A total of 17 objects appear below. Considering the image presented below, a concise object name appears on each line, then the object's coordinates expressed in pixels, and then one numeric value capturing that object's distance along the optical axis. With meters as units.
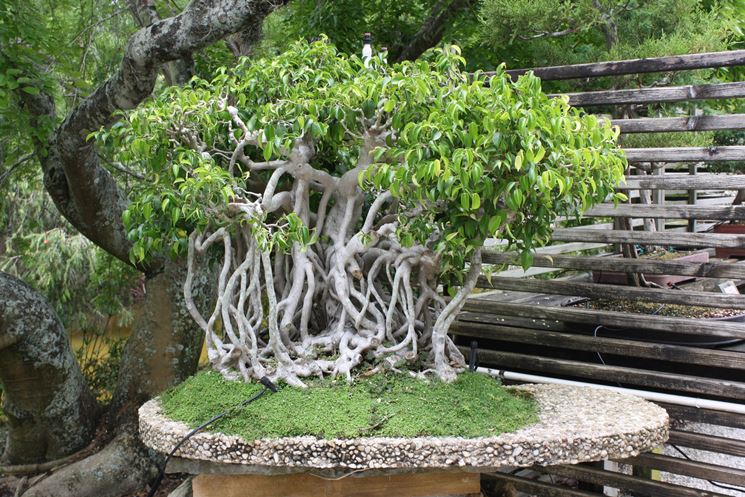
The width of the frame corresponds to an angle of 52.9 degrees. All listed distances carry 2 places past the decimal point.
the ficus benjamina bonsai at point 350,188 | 3.09
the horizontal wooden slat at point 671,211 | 3.87
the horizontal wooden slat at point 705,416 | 3.87
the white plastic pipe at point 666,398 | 3.88
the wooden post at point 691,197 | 6.25
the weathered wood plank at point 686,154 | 3.90
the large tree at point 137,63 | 4.48
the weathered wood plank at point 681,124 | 3.83
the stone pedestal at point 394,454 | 3.04
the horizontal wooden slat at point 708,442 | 3.95
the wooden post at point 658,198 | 6.39
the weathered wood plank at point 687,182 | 3.86
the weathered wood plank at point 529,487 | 4.37
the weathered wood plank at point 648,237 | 3.88
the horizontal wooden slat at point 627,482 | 4.04
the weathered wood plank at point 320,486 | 3.31
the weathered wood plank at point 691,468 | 3.89
